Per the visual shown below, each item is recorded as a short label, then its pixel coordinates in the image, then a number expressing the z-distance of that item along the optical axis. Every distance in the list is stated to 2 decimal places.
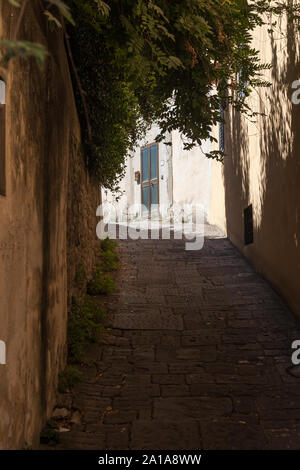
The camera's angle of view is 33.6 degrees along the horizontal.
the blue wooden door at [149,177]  16.86
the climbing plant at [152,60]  4.01
